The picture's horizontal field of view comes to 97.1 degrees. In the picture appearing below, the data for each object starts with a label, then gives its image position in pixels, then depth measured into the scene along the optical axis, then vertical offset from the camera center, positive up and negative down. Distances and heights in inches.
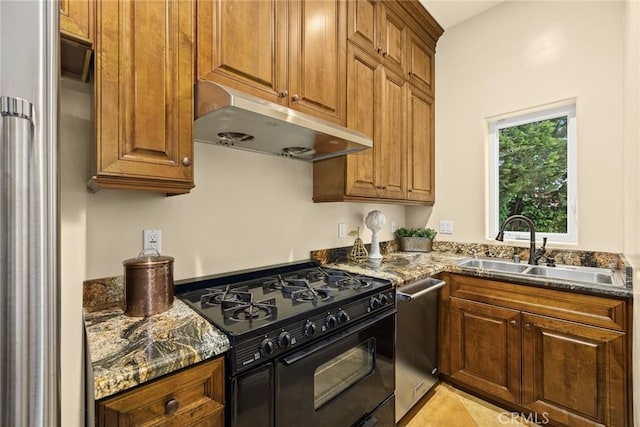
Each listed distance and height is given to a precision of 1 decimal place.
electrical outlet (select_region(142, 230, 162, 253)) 50.7 -4.9
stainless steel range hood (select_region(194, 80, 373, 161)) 42.5 +15.4
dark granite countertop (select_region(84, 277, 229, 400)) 28.3 -15.5
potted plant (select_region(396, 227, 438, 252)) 105.1 -10.2
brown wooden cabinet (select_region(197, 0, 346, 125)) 46.7 +31.0
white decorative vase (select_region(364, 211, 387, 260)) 85.7 -3.8
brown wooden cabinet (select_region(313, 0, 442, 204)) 73.1 +31.8
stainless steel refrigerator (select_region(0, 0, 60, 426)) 15.6 -0.1
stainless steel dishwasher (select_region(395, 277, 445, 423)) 66.1 -32.9
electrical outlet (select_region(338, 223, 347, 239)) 88.1 -5.7
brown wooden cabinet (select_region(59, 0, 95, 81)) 33.4 +22.3
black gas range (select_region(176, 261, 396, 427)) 37.3 -20.3
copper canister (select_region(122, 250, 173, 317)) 40.7 -10.7
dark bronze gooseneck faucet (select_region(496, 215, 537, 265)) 82.5 -6.9
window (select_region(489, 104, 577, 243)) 84.2 +13.0
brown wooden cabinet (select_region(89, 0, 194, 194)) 36.2 +16.1
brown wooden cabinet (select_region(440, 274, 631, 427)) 58.6 -32.7
